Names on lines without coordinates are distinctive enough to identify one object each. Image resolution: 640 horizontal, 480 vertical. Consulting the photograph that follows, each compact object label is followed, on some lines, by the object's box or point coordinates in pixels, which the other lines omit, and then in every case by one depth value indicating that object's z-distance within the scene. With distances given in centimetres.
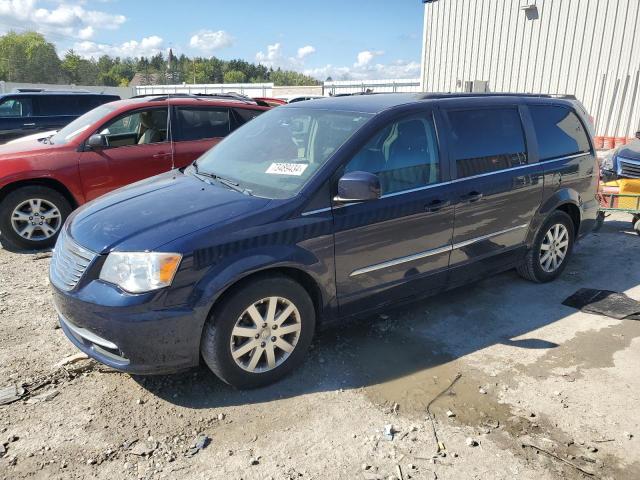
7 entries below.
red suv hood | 593
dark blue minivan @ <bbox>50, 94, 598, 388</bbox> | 286
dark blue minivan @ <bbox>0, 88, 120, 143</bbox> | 1117
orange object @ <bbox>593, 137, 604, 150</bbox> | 1302
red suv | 593
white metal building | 1298
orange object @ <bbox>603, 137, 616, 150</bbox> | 1301
